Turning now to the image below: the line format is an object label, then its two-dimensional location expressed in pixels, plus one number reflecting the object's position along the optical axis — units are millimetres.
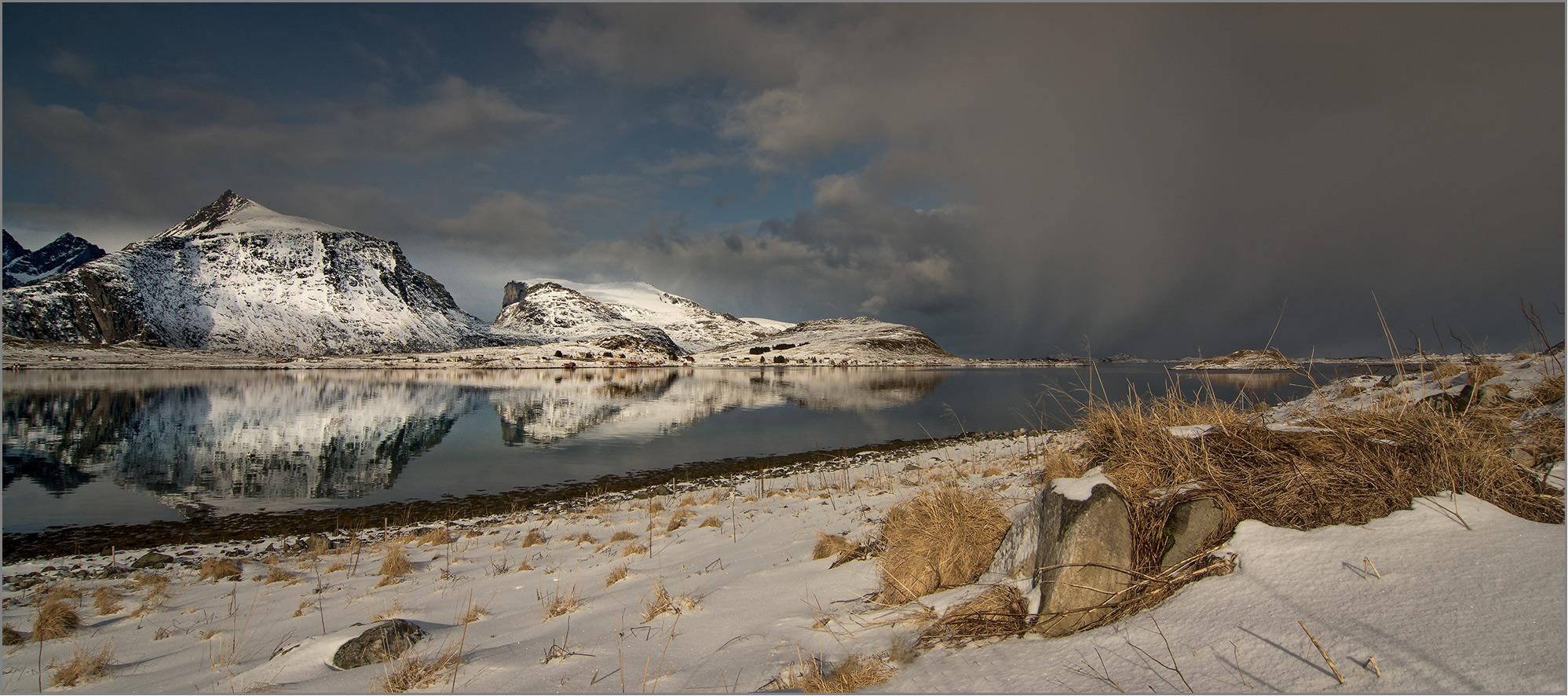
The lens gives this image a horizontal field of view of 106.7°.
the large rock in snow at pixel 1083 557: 3445
